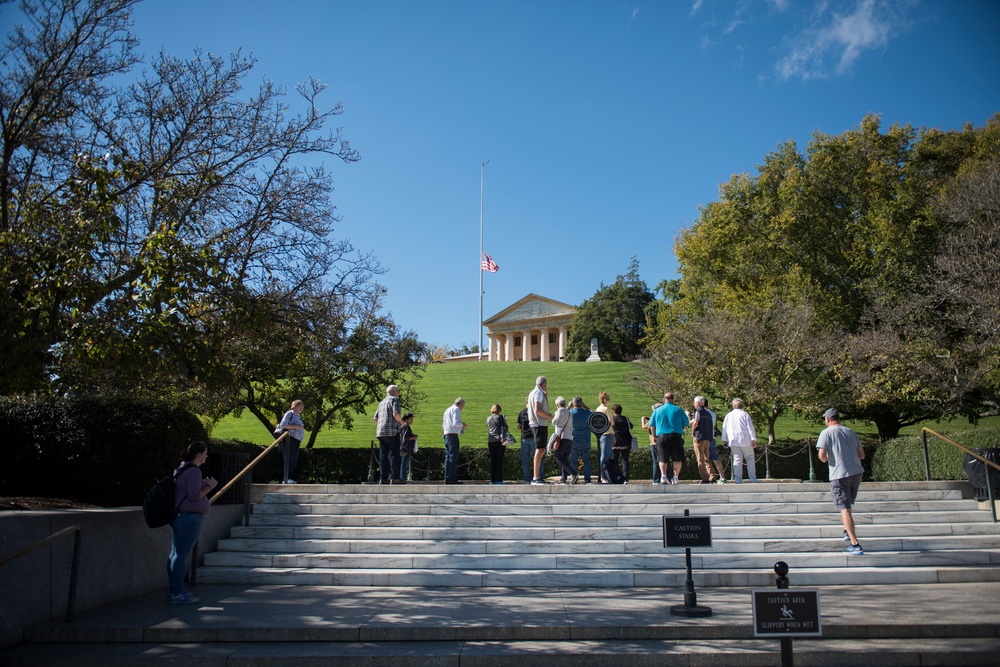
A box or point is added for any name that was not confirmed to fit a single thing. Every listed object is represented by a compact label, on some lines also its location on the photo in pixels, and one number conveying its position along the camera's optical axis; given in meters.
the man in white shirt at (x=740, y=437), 14.78
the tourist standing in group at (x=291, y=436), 14.80
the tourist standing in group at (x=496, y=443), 15.59
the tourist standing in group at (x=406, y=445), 16.92
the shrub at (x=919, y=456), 17.67
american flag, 72.81
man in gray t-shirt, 10.70
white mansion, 101.38
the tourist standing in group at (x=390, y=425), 14.73
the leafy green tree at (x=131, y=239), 9.36
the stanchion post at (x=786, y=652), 4.68
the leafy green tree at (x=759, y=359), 26.19
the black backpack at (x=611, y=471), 15.98
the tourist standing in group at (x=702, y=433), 15.29
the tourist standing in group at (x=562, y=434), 15.09
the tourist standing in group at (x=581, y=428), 15.43
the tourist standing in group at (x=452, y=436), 15.33
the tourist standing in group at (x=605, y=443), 15.82
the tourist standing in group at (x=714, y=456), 15.57
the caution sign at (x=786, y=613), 4.74
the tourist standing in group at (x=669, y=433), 15.22
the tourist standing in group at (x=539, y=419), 14.79
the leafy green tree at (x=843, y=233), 30.23
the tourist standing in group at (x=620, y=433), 16.42
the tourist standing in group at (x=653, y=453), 16.63
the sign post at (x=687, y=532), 8.21
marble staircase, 10.48
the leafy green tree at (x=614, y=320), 81.00
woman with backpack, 8.80
